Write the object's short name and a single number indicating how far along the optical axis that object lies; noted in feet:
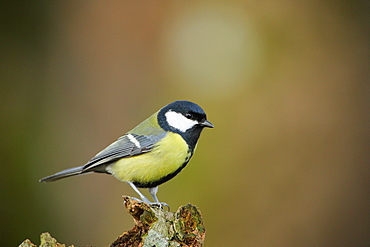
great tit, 11.84
